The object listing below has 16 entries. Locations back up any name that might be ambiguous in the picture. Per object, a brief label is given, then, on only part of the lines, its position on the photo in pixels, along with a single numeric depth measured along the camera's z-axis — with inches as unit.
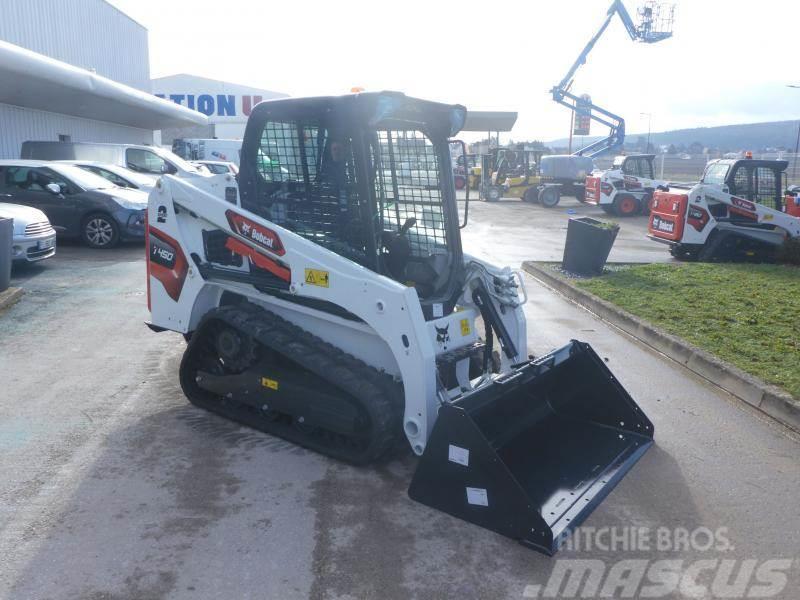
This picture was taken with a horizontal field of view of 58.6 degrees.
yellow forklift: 1295.8
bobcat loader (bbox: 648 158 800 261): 541.6
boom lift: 1561.3
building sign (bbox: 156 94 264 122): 1914.4
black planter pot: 486.9
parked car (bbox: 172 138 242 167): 1206.8
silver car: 421.4
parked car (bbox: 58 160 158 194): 616.1
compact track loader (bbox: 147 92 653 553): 179.6
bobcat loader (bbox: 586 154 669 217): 1037.8
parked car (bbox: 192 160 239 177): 975.0
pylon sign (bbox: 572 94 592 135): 1589.6
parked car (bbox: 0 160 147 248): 543.5
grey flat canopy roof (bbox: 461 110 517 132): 1534.2
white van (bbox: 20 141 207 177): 735.7
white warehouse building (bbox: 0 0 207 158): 724.7
